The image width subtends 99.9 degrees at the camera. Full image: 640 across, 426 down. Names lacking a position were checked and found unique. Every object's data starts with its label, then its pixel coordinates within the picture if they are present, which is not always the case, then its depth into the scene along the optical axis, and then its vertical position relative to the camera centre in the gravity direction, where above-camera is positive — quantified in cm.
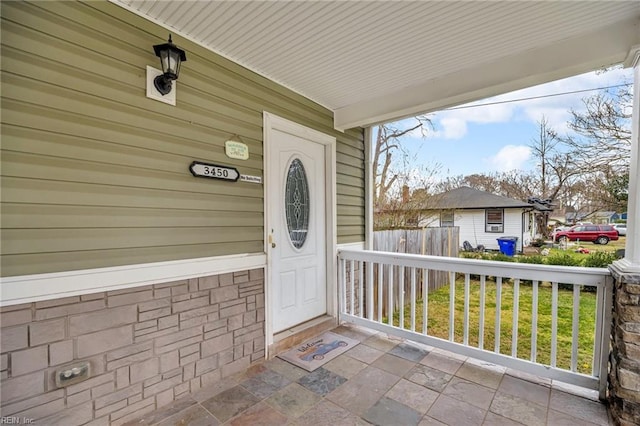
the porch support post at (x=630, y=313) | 163 -67
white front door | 279 -24
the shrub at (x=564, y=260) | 496 -102
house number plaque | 204 +28
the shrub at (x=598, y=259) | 468 -96
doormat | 249 -146
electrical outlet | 149 -95
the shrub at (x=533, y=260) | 415 -90
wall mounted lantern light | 174 +95
